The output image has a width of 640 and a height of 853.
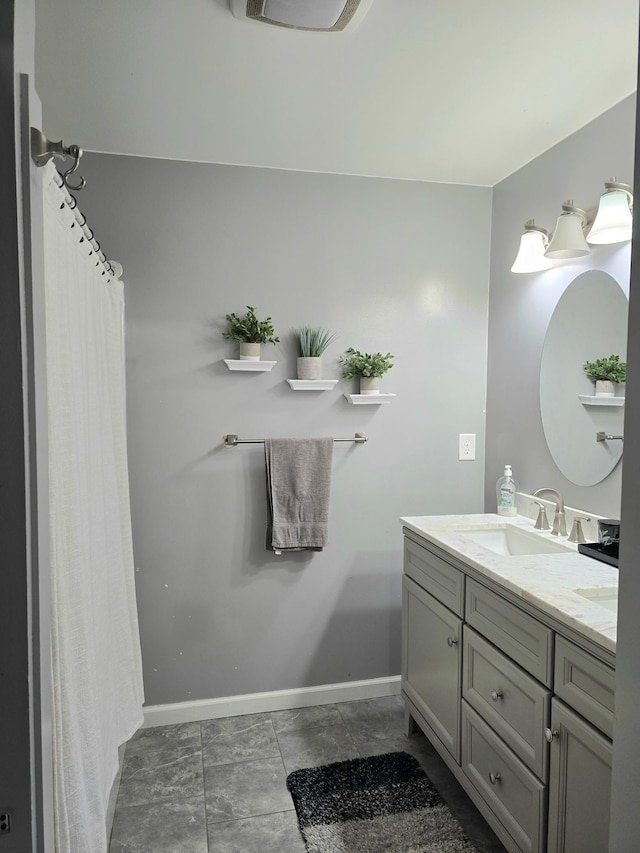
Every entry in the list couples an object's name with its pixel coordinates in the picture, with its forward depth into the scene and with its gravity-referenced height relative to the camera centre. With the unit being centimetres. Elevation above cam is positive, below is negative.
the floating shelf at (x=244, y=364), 251 +15
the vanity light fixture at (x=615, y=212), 188 +59
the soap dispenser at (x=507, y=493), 255 -40
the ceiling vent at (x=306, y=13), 146 +96
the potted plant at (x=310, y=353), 261 +20
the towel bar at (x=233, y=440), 259 -18
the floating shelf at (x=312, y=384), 259 +7
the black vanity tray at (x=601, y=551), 181 -47
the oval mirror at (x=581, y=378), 202 +8
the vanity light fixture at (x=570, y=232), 207 +58
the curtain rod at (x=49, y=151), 83 +36
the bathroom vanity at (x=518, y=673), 134 -74
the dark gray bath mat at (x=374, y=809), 186 -137
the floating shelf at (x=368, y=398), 266 +1
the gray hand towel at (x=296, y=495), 258 -41
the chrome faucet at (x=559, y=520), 219 -44
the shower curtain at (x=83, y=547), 111 -34
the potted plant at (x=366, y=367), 267 +15
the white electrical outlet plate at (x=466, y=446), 288 -22
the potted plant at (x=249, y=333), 253 +28
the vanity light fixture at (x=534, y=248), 232 +59
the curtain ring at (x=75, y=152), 91 +38
